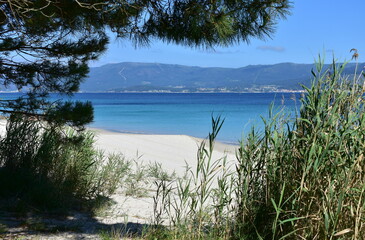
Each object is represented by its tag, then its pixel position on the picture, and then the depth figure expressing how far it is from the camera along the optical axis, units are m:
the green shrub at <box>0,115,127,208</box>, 4.96
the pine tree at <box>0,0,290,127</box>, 4.22
